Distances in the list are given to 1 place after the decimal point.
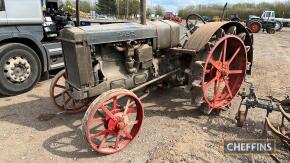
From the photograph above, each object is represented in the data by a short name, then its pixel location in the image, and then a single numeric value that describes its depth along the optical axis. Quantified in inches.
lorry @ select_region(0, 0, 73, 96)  145.4
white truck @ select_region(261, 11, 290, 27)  720.0
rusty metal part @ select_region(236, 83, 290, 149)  94.7
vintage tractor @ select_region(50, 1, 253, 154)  95.0
